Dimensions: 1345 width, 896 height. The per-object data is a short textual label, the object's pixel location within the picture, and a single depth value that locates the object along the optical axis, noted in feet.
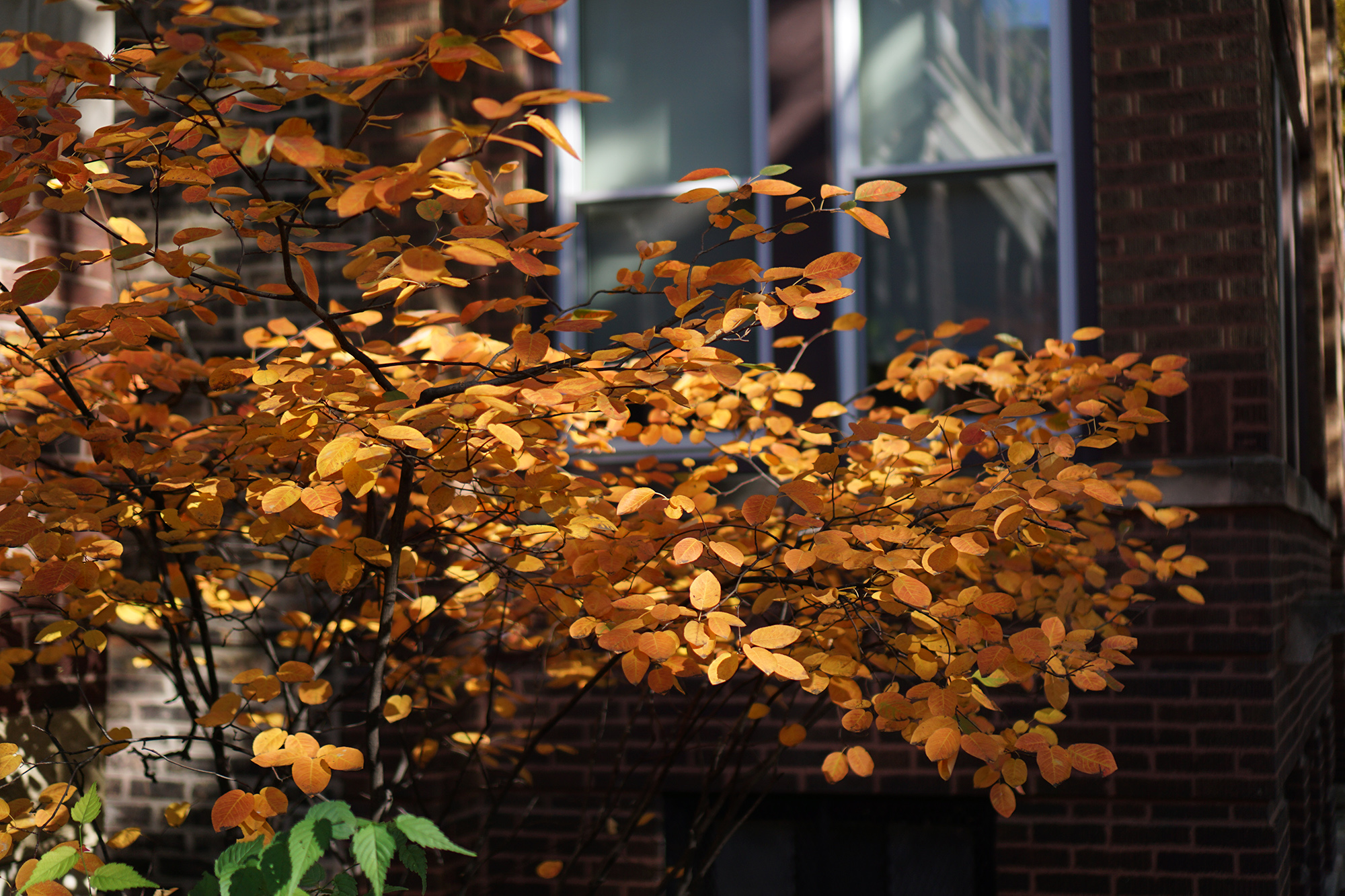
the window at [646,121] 15.70
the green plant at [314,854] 5.55
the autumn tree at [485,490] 6.64
